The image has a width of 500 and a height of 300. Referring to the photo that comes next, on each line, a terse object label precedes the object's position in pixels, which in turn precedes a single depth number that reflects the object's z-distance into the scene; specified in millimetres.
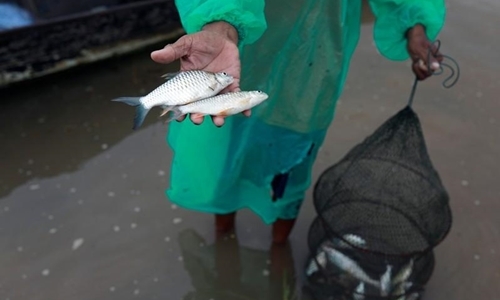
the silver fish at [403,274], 2566
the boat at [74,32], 4016
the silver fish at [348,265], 2584
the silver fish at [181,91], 1547
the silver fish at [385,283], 2537
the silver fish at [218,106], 1564
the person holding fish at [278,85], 2012
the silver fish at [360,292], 2465
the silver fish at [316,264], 2684
